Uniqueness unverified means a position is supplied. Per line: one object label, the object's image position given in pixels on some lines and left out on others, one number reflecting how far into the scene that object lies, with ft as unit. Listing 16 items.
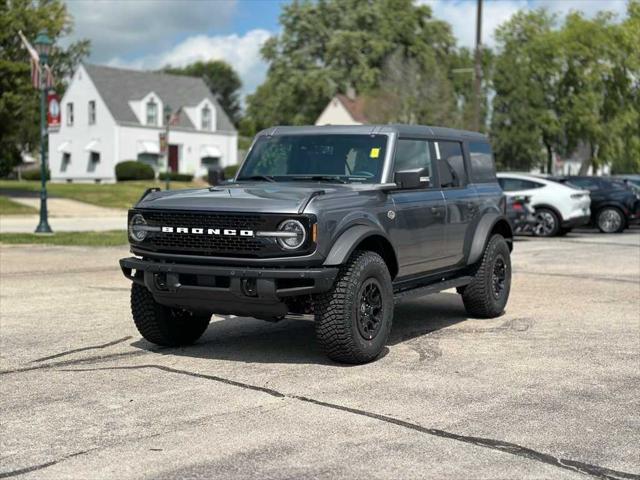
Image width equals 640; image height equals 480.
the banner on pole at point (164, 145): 135.64
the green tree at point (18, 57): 110.63
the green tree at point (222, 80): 380.78
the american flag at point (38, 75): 74.17
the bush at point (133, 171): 173.99
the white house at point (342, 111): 205.98
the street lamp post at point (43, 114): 71.20
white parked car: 73.61
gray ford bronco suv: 20.97
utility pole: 103.50
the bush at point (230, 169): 172.71
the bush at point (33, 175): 211.18
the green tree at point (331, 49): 217.77
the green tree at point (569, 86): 162.40
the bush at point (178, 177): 174.24
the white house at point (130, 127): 184.24
